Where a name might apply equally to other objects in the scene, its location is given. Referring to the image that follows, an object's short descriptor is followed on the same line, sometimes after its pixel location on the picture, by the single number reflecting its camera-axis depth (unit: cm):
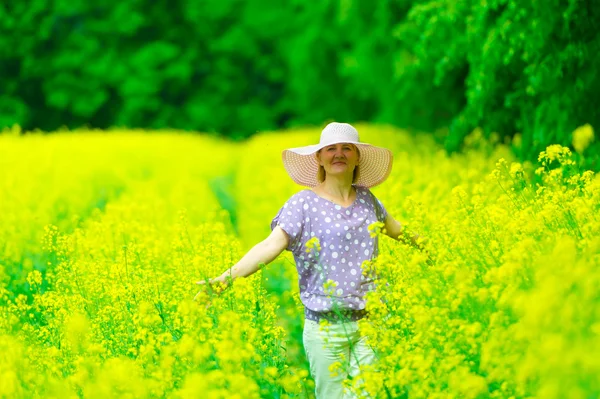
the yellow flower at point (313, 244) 1078
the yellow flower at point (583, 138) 1653
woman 1123
